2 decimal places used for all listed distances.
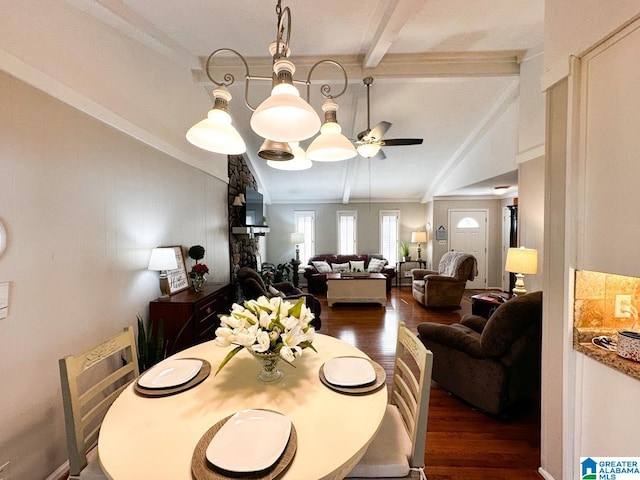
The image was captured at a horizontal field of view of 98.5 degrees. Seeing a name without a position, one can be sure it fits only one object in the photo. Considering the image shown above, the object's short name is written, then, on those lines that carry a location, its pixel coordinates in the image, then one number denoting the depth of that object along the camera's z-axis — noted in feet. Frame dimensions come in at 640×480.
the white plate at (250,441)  2.61
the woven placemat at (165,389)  3.77
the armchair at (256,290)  11.99
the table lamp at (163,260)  8.34
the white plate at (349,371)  4.01
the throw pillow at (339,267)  24.23
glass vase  4.02
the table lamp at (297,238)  24.73
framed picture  9.45
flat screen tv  16.05
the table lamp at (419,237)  24.44
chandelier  3.73
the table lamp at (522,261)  9.87
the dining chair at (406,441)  3.69
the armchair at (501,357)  6.76
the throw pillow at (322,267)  23.21
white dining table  2.67
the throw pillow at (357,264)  24.28
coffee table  17.88
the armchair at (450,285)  17.03
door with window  22.85
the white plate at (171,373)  3.95
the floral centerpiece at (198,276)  9.96
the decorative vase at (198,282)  9.94
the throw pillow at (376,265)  23.30
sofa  22.38
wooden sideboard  8.23
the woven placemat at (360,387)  3.83
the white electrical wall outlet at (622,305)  4.82
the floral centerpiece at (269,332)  3.75
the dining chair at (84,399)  3.56
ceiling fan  10.75
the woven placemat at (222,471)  2.52
